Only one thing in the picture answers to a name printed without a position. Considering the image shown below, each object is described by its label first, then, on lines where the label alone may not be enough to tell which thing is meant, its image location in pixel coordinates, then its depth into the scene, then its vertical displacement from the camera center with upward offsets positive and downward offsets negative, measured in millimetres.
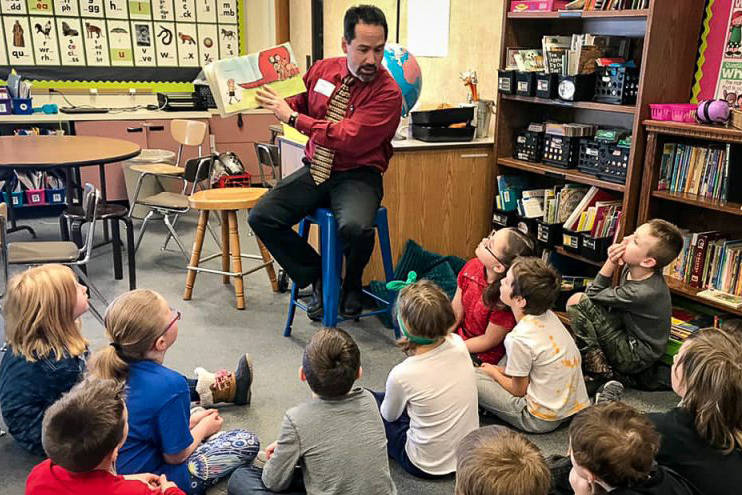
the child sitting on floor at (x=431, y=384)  2010 -952
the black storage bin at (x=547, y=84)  3299 -98
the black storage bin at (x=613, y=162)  3053 -443
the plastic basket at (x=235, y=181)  4773 -854
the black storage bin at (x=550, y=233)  3457 -859
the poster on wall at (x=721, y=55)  2811 +47
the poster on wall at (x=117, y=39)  5641 +169
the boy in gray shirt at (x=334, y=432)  1687 -924
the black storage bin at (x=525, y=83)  3402 -97
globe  3555 -46
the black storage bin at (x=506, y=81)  3494 -90
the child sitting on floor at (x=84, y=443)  1353 -767
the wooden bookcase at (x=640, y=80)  2855 -61
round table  3502 -528
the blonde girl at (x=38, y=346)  2021 -863
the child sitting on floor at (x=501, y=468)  1192 -718
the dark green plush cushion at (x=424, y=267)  3379 -1044
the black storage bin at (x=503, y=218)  3689 -840
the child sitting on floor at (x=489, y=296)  2635 -921
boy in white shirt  2314 -1017
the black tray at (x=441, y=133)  3553 -371
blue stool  2914 -866
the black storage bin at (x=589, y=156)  3225 -440
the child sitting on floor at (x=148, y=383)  1763 -846
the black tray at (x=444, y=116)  3538 -280
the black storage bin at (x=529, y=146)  3545 -430
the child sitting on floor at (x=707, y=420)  1537 -821
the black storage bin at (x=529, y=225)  3631 -857
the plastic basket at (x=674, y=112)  2787 -190
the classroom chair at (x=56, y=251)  2982 -881
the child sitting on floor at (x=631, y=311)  2652 -991
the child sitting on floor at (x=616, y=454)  1382 -790
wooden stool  3381 -836
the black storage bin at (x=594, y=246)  3168 -851
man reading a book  2840 -402
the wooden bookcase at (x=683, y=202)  2678 -561
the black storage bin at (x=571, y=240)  3305 -858
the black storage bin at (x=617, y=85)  2992 -88
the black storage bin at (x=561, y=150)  3377 -431
